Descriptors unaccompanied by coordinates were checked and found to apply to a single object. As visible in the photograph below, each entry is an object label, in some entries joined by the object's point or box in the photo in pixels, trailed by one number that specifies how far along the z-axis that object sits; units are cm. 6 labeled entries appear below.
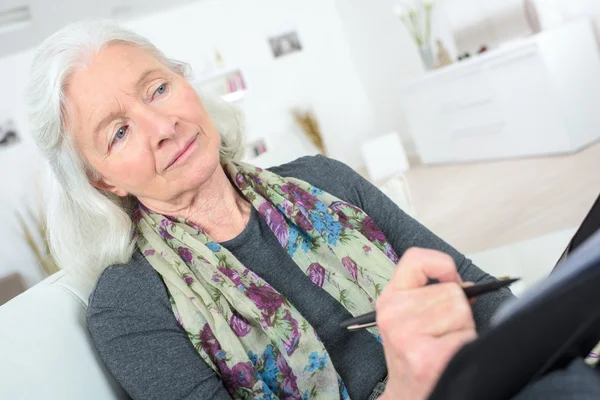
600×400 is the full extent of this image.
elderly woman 109
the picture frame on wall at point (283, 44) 695
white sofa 91
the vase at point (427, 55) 521
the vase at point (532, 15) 437
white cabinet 389
